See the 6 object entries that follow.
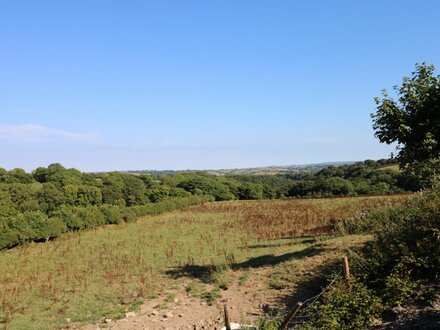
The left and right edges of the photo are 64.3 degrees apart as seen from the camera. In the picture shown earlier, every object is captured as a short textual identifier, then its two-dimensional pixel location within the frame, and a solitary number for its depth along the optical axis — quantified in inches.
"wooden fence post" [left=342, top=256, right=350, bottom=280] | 322.8
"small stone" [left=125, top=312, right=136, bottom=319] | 377.7
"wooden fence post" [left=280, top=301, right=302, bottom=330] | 224.3
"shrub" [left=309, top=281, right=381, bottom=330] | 266.4
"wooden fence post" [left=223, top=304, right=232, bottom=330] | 246.7
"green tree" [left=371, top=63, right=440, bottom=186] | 430.9
